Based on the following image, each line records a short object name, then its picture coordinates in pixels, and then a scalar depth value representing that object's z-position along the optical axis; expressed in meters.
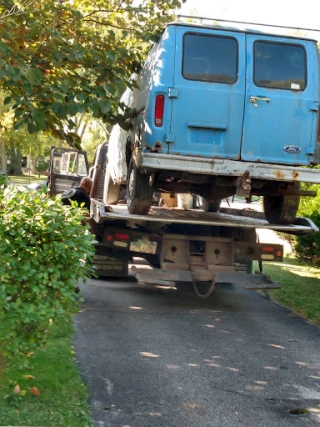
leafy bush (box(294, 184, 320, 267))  13.87
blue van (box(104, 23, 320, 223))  8.41
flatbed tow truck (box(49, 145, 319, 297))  9.59
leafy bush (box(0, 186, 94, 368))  4.70
